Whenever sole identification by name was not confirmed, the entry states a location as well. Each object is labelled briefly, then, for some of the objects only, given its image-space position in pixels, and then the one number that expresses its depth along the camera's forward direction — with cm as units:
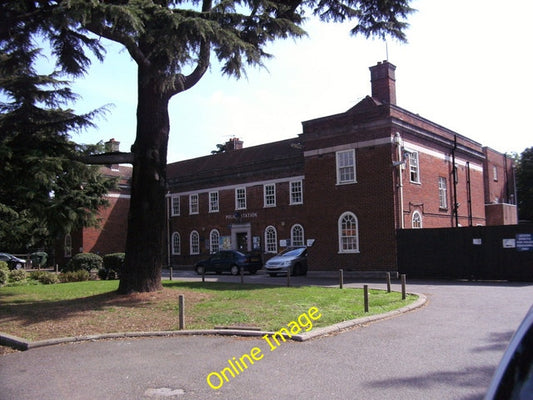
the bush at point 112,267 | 2611
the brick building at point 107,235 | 4144
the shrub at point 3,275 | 2319
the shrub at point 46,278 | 2409
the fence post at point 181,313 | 1009
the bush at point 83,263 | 2803
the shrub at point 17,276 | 2453
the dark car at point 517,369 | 202
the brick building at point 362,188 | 2350
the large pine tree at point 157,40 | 1150
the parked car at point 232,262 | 2973
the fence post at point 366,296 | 1179
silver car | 2545
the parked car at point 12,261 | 4391
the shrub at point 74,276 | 2476
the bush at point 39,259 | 4669
